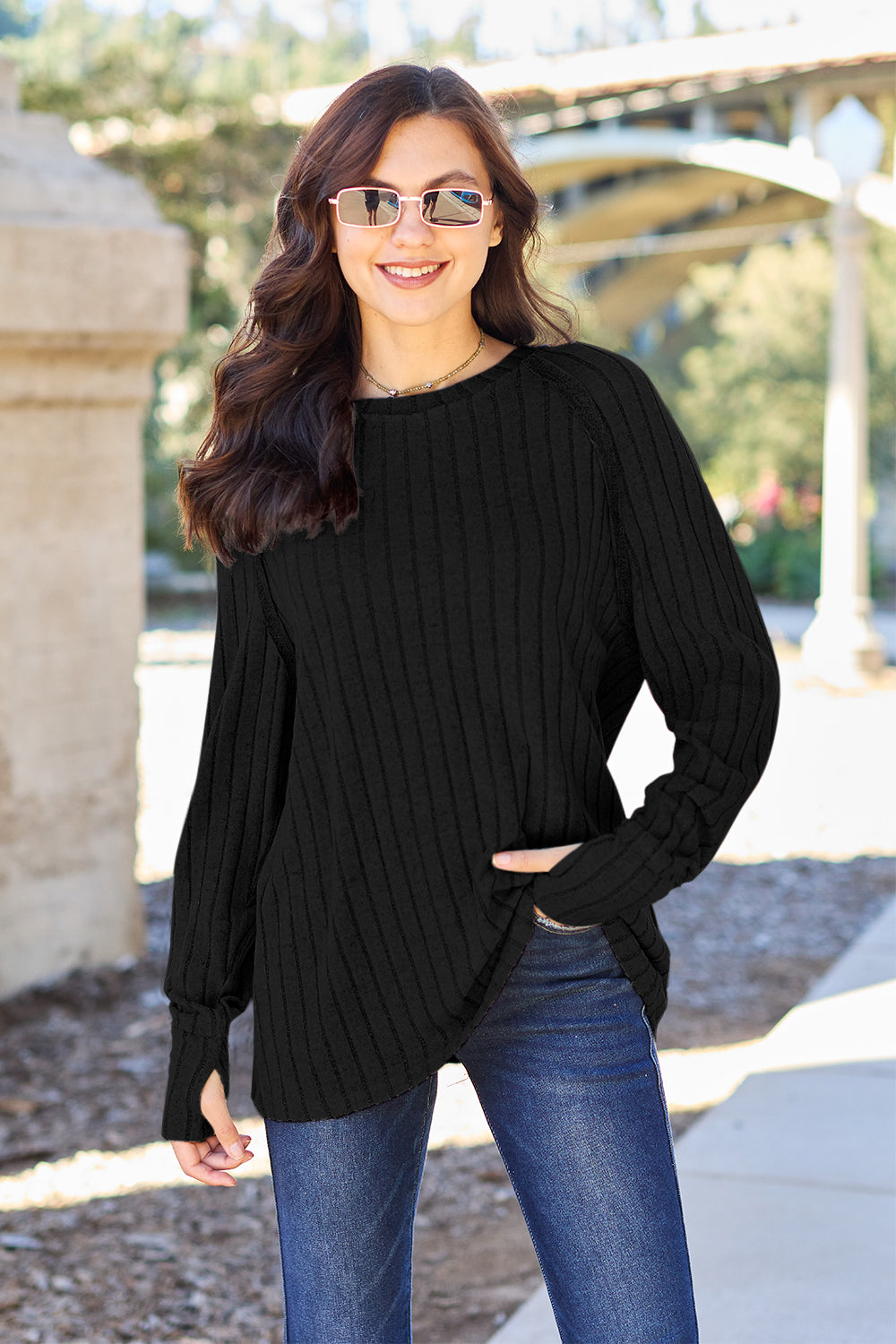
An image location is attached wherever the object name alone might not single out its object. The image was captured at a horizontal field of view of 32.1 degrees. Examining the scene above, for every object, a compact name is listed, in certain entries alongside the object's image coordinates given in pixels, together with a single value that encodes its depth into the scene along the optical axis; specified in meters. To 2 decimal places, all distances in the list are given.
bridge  18.98
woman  1.63
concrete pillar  4.46
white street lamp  11.95
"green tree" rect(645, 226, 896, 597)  20.45
